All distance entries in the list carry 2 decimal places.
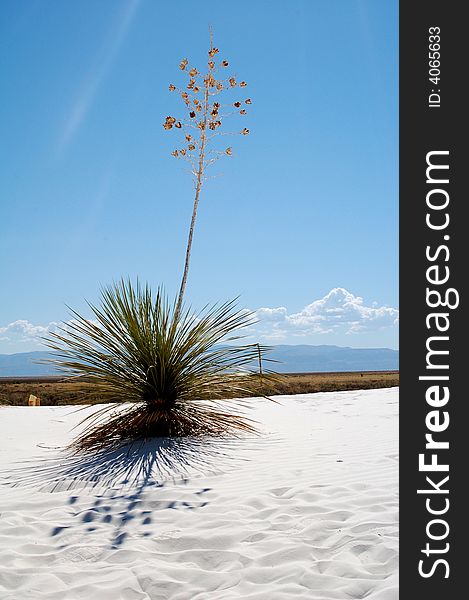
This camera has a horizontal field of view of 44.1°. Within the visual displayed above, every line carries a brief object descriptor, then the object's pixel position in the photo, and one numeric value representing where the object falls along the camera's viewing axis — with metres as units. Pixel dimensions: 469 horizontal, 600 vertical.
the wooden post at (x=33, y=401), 10.71
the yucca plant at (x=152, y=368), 5.46
